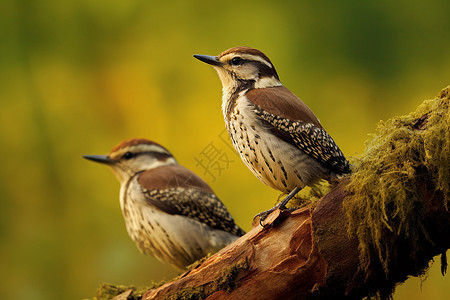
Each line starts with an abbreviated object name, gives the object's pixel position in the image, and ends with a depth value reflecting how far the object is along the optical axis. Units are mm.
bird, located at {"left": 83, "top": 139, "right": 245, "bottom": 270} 8422
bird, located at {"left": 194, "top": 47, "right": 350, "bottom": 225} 5820
